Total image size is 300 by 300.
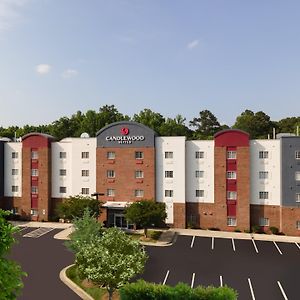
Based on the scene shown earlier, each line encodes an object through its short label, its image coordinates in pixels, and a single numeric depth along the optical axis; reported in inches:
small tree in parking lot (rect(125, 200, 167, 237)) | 1787.6
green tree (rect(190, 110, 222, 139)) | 5295.3
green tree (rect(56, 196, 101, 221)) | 1898.4
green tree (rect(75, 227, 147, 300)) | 924.6
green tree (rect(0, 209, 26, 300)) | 486.3
